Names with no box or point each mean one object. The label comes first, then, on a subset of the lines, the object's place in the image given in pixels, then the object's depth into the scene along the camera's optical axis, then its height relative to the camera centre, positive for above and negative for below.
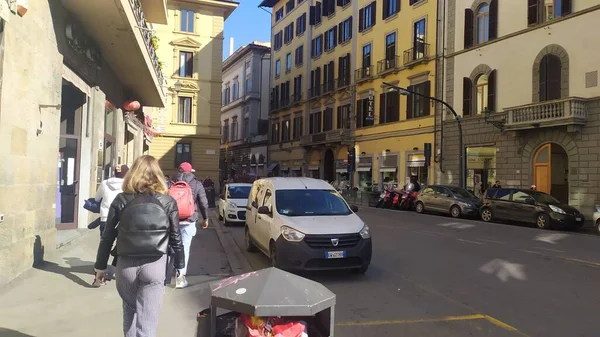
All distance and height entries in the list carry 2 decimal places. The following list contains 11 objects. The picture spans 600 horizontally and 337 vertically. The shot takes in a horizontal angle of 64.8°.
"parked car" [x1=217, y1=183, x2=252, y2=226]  15.59 -1.06
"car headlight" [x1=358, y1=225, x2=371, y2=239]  7.54 -0.95
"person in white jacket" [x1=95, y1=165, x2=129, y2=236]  6.55 -0.32
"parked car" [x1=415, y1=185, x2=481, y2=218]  20.91 -1.18
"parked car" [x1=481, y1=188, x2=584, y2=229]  17.22 -1.23
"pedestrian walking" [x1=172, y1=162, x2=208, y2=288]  6.62 -0.59
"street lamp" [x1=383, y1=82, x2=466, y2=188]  25.80 +0.52
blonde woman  3.43 -0.52
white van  7.25 -0.89
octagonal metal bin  2.59 -0.72
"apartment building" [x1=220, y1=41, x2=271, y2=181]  59.19 +8.57
